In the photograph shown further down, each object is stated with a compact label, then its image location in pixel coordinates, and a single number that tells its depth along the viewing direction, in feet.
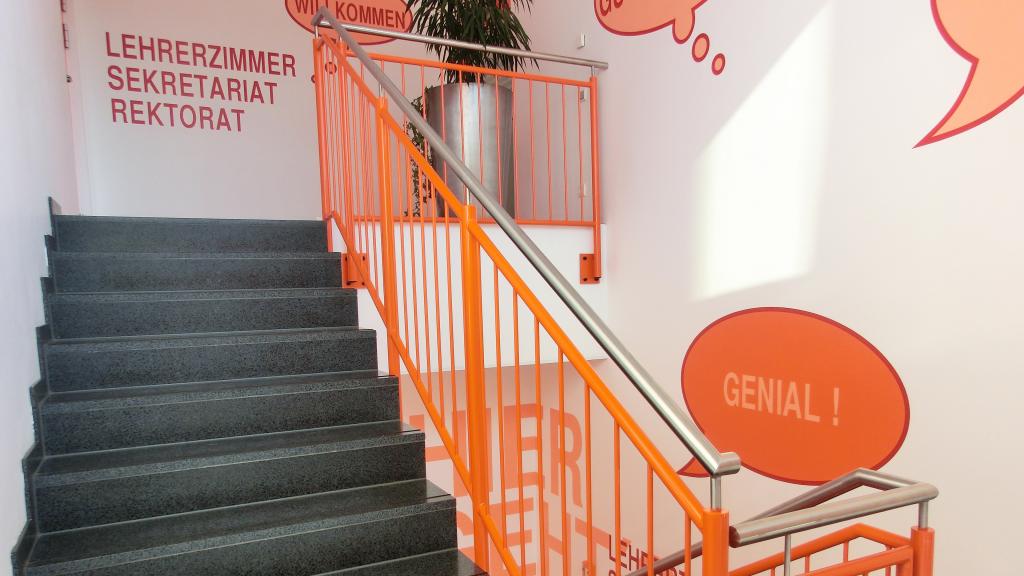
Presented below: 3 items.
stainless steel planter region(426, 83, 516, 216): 12.92
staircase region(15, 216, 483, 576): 5.81
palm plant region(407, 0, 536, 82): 12.86
